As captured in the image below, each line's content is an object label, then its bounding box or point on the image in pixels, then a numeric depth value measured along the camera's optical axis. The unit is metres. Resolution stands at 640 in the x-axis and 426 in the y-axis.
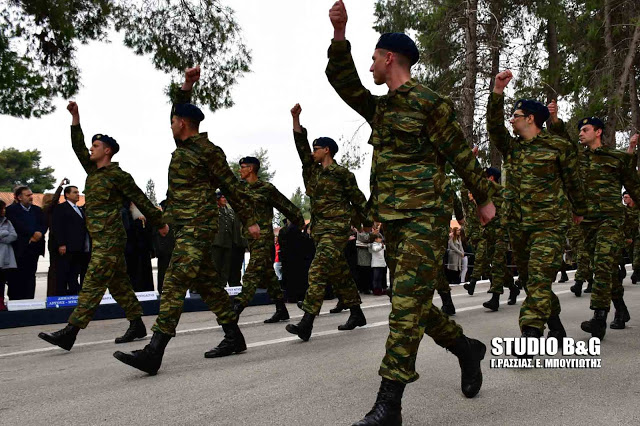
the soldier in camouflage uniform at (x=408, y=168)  3.27
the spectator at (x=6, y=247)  8.62
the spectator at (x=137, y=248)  10.45
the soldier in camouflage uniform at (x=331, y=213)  6.50
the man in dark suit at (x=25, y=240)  9.39
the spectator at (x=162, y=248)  10.95
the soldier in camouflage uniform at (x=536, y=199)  4.94
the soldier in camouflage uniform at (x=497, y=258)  8.43
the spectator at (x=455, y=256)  14.65
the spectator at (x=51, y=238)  9.25
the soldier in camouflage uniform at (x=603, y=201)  5.90
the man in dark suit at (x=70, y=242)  9.08
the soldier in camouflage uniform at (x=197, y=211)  4.94
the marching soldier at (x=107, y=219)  5.96
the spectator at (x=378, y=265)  12.39
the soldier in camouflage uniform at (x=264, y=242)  7.46
